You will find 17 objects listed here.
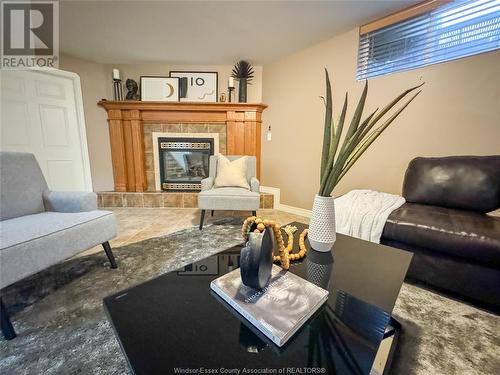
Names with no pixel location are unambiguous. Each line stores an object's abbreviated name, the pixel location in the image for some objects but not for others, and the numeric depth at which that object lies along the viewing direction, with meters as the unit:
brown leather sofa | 1.12
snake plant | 0.79
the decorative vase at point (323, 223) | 0.90
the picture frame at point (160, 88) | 3.12
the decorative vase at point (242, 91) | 3.02
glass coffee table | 0.44
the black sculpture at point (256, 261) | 0.59
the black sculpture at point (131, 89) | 3.08
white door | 2.40
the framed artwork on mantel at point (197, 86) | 3.14
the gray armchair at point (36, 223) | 0.96
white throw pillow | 2.45
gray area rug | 0.82
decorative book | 0.51
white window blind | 1.60
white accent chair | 2.16
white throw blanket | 1.43
